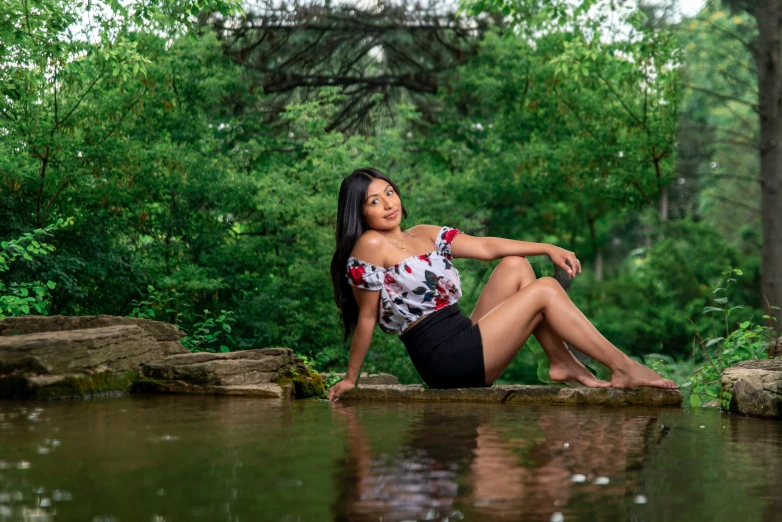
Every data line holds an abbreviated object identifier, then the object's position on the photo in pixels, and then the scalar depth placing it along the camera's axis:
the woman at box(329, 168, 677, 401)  6.41
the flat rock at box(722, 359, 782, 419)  6.00
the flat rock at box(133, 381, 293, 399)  7.63
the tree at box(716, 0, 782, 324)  11.30
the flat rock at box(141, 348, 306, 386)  7.91
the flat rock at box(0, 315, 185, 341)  9.09
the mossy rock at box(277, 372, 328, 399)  8.44
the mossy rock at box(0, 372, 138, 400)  7.34
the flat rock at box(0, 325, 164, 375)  7.46
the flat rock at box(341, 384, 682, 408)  6.68
